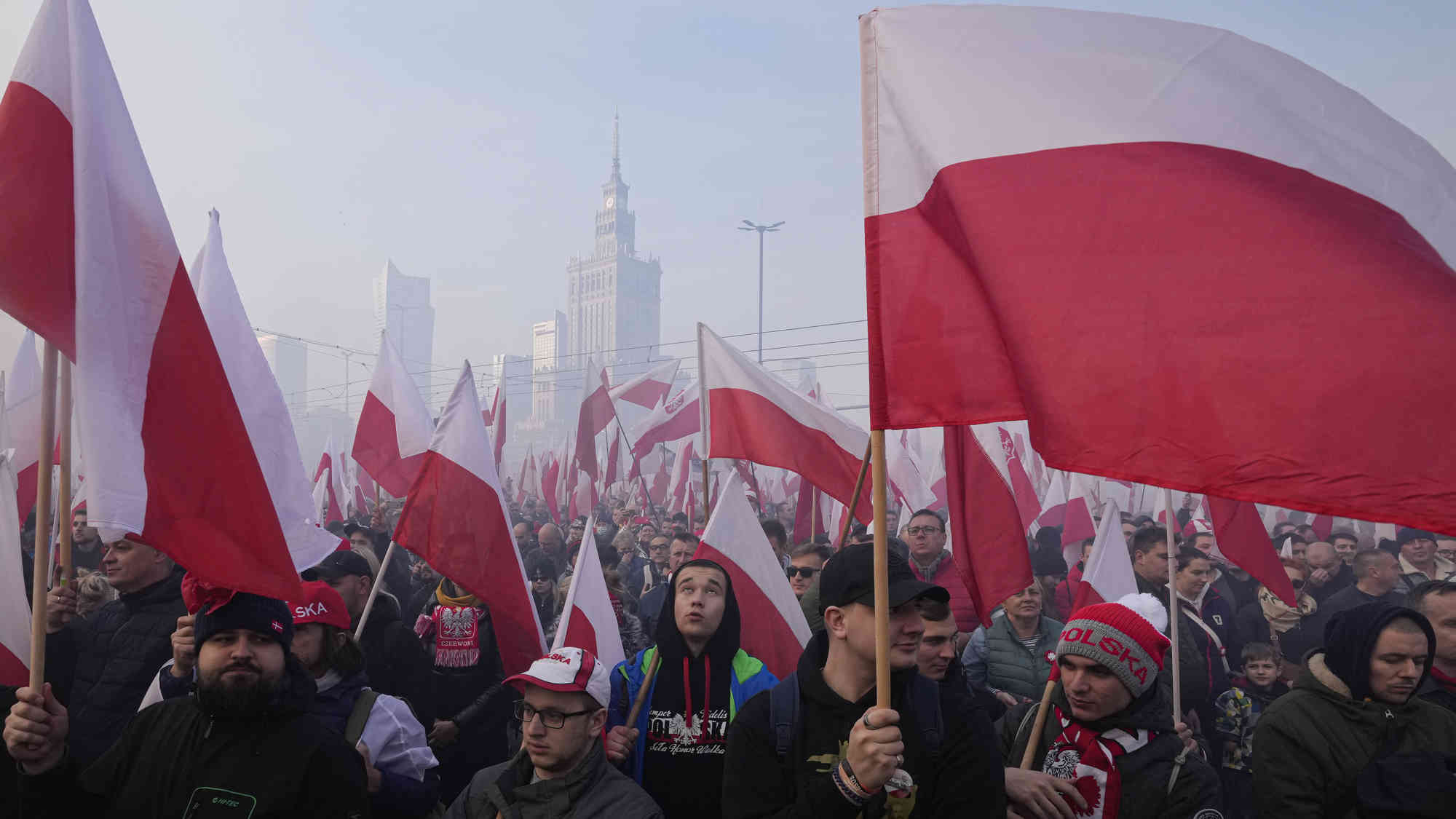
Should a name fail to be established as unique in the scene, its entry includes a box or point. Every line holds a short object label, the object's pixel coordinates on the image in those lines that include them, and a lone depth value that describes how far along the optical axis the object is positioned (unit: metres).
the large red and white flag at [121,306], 2.94
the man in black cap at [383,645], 5.31
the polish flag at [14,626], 4.09
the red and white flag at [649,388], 17.22
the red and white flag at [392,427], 9.31
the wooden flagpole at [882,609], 2.37
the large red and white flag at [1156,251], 2.24
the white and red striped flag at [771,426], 7.33
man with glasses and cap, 3.22
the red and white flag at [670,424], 13.82
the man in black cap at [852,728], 2.63
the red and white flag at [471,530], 5.15
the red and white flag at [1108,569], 5.22
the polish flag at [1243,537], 6.70
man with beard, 2.92
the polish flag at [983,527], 4.50
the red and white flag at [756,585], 5.29
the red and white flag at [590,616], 5.16
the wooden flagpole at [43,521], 2.73
